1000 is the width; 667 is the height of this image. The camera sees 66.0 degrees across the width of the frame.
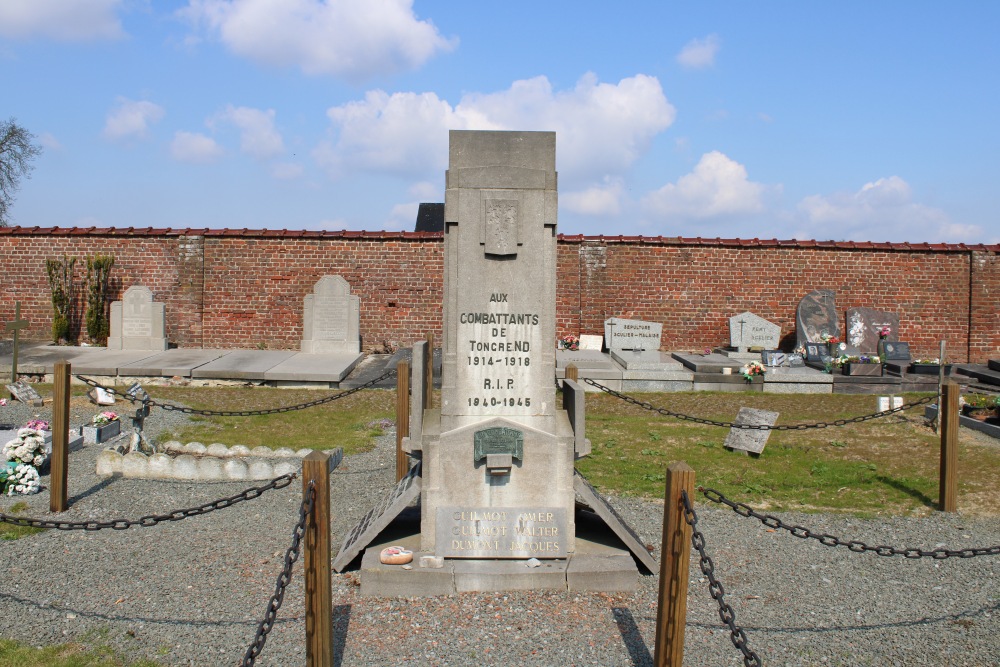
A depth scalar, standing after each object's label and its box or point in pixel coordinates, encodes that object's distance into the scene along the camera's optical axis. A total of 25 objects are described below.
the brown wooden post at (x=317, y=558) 3.57
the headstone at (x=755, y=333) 16.86
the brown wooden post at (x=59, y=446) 6.26
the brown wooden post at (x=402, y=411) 7.08
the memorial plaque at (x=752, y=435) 8.70
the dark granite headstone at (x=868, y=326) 16.89
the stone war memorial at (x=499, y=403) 5.01
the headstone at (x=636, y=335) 16.09
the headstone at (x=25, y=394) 10.95
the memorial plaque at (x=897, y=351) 15.48
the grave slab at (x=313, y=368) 13.51
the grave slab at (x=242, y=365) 13.56
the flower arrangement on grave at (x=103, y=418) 8.86
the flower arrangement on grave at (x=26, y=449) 7.09
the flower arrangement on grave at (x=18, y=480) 6.79
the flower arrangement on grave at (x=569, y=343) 17.27
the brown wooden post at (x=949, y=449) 6.65
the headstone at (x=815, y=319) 16.98
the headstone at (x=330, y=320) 16.41
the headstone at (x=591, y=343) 17.34
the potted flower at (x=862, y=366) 14.34
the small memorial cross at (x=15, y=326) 12.66
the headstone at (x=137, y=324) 16.30
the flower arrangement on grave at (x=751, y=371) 13.76
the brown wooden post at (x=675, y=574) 3.54
